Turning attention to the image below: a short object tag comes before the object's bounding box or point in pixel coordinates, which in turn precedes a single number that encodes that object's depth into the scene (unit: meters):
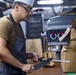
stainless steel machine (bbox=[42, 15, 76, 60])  2.30
